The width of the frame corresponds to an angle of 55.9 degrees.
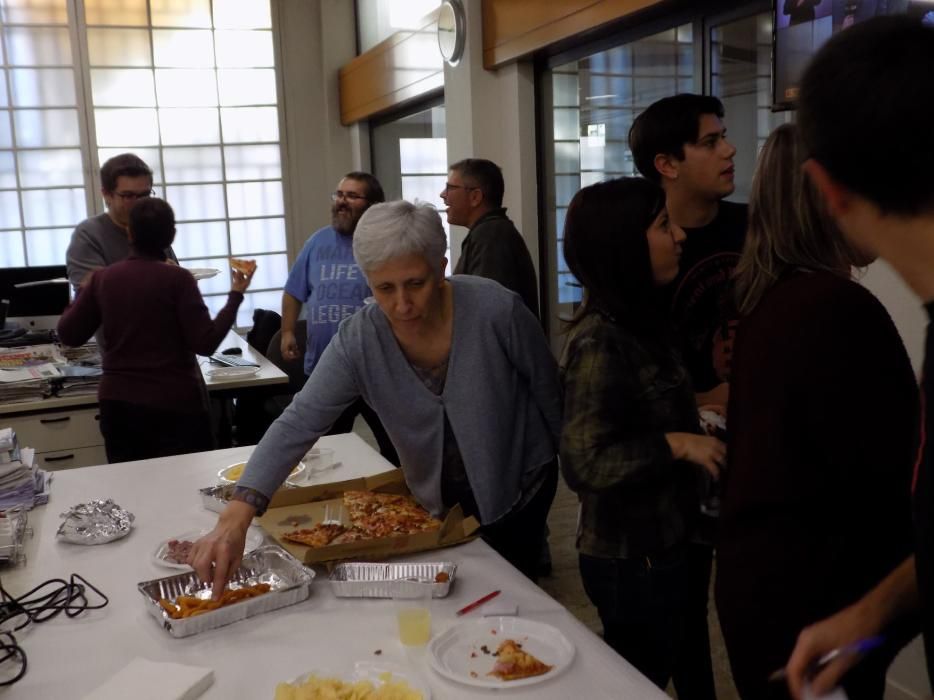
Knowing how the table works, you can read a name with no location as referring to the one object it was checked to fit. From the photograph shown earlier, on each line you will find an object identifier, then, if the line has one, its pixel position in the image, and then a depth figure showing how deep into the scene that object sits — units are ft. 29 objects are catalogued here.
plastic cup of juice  4.54
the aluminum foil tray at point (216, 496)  6.64
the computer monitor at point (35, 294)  14.57
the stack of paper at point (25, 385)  10.82
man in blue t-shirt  12.34
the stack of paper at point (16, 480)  6.91
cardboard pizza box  5.36
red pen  4.92
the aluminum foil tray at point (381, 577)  5.08
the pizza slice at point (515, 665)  4.19
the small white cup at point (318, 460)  7.76
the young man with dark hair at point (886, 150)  2.40
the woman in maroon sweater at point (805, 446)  3.68
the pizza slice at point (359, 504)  6.09
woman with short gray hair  5.68
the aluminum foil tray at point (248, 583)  4.77
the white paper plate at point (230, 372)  12.14
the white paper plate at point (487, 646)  4.19
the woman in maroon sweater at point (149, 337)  8.84
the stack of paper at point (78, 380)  11.12
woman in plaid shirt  4.88
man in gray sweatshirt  10.74
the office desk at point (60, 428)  10.61
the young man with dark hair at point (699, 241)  6.33
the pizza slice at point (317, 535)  5.56
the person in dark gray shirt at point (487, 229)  10.84
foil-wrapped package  6.13
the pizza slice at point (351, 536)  5.58
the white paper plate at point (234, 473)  7.19
